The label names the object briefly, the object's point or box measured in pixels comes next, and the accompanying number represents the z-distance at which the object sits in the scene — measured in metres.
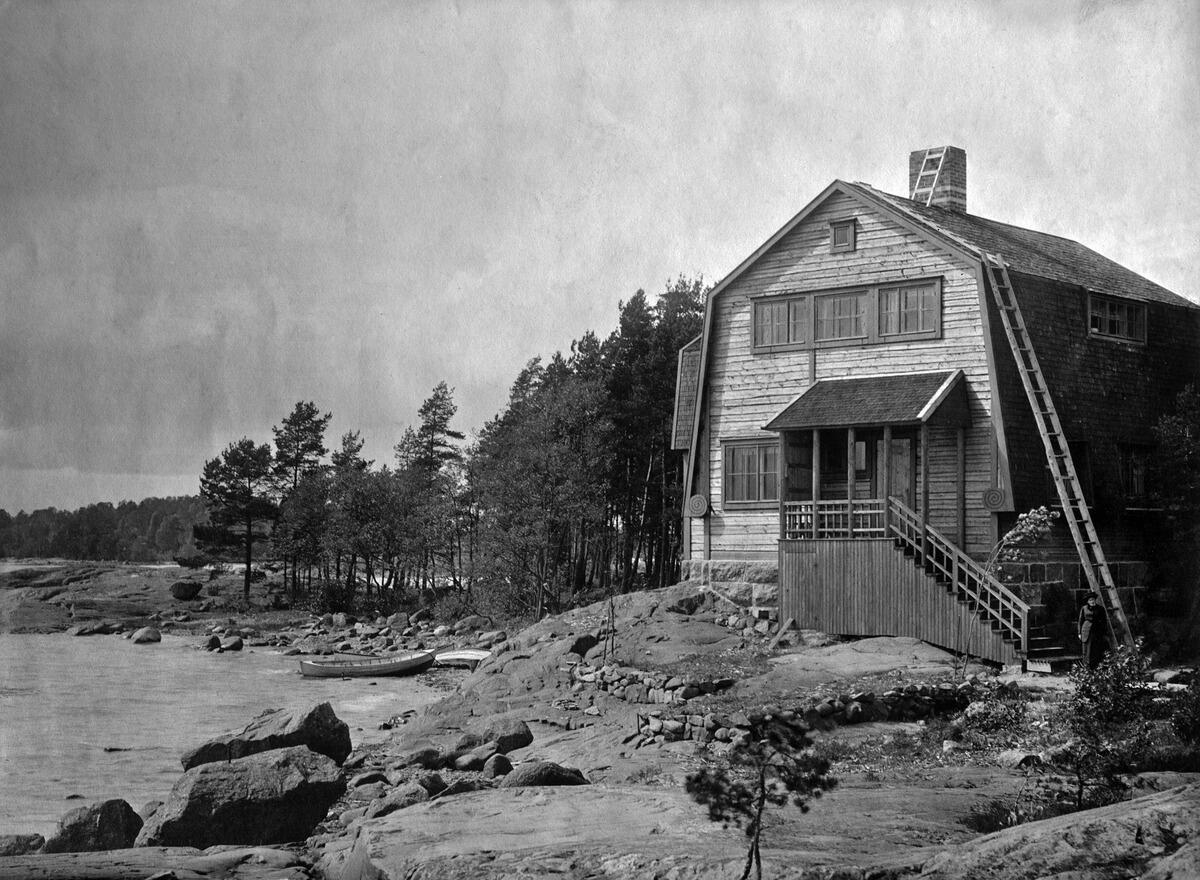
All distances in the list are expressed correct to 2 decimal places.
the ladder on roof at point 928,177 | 30.78
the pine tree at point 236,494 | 73.62
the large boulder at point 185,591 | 75.12
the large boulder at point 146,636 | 57.25
